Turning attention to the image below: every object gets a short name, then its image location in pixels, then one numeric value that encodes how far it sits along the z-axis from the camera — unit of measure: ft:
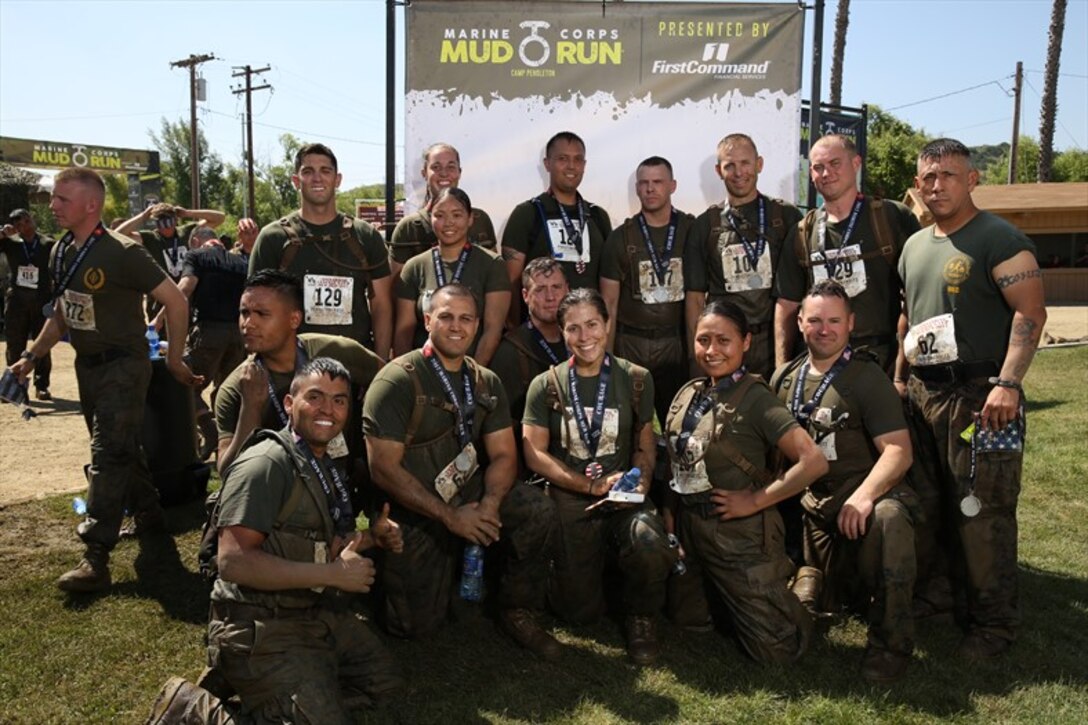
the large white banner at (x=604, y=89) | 20.97
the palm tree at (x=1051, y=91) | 98.53
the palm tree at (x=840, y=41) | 93.91
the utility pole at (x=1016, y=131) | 131.85
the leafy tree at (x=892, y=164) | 123.25
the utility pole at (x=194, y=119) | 143.64
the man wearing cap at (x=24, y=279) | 39.11
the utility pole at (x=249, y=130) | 153.38
